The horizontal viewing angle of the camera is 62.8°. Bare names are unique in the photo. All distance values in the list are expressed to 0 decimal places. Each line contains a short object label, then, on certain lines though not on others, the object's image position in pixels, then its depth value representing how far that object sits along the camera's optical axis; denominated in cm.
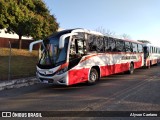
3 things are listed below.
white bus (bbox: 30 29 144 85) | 579
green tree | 1395
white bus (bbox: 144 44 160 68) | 1276
